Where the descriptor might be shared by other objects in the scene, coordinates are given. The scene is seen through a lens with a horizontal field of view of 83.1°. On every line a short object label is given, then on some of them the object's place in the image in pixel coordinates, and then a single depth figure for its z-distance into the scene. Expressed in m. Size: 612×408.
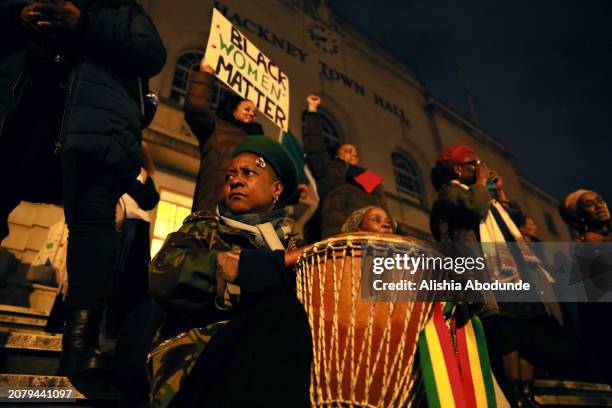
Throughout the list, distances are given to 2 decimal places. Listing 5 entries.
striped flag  1.36
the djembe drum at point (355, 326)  1.36
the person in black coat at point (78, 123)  1.61
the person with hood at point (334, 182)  3.89
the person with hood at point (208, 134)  2.92
